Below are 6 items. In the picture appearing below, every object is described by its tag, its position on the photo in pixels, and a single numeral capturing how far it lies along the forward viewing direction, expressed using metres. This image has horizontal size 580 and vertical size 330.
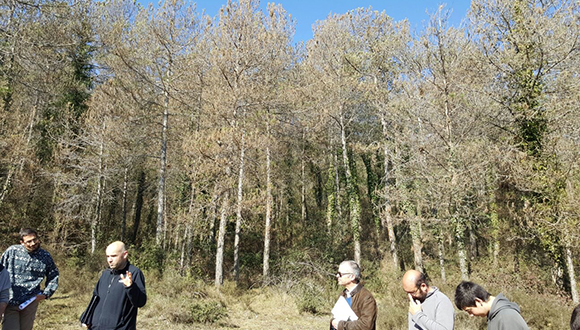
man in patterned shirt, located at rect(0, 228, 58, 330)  3.83
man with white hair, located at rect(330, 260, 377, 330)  2.95
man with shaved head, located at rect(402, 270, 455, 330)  2.76
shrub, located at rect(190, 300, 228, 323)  8.44
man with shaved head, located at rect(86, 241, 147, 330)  3.10
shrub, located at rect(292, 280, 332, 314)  10.67
